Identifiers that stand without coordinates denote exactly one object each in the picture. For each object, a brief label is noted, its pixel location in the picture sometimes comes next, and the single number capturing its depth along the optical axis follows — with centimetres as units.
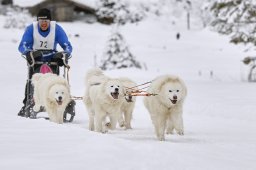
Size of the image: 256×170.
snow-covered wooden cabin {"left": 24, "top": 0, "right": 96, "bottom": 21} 10950
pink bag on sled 1969
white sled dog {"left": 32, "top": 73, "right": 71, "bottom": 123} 1764
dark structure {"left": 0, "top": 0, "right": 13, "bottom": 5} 11456
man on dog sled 1941
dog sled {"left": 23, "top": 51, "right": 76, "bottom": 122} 1945
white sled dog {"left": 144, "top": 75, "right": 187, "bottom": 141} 1526
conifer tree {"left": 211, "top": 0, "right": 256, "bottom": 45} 4053
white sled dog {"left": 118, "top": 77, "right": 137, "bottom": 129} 1931
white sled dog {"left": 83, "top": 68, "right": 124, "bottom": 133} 1654
